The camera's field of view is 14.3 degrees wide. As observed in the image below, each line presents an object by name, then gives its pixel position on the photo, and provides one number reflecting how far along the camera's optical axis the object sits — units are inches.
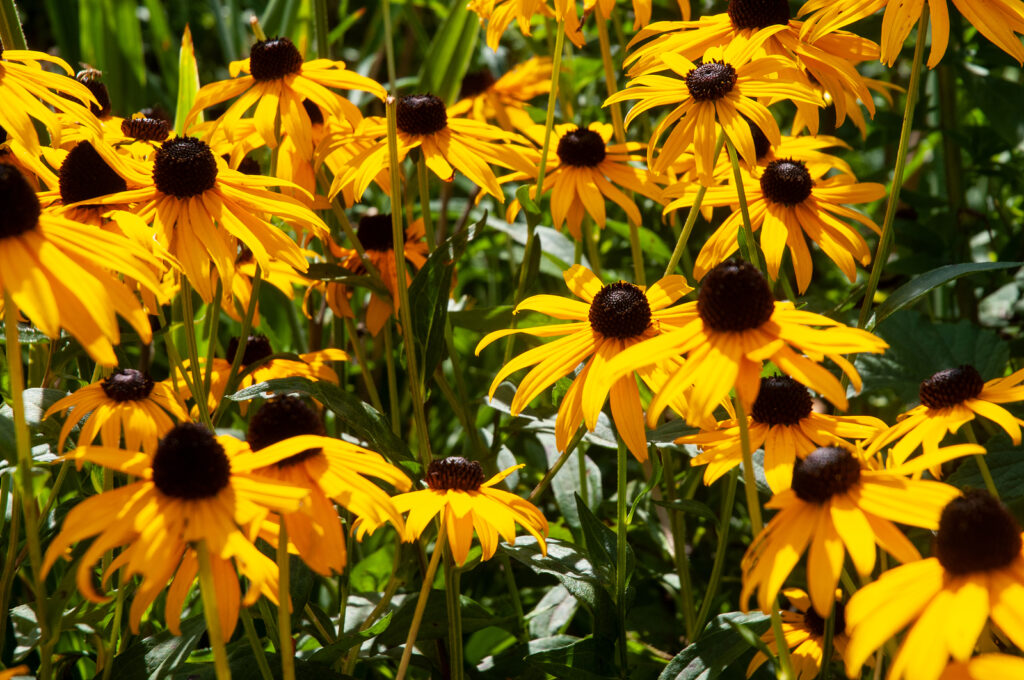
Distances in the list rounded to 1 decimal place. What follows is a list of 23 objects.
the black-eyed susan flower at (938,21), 45.9
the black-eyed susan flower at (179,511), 41.7
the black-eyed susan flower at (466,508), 44.4
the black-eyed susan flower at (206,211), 45.5
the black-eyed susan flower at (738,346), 42.4
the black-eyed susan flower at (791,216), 47.6
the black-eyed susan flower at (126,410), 46.2
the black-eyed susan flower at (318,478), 42.6
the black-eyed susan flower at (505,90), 57.6
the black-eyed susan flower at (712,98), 46.5
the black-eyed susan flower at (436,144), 48.4
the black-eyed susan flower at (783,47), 48.1
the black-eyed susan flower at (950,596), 41.0
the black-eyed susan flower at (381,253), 50.5
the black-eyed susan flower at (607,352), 44.6
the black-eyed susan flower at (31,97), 45.1
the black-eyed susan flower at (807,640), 45.4
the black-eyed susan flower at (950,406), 44.8
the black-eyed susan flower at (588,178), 49.7
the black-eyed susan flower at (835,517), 41.8
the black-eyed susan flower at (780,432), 45.1
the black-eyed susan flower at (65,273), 41.8
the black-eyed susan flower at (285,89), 48.6
